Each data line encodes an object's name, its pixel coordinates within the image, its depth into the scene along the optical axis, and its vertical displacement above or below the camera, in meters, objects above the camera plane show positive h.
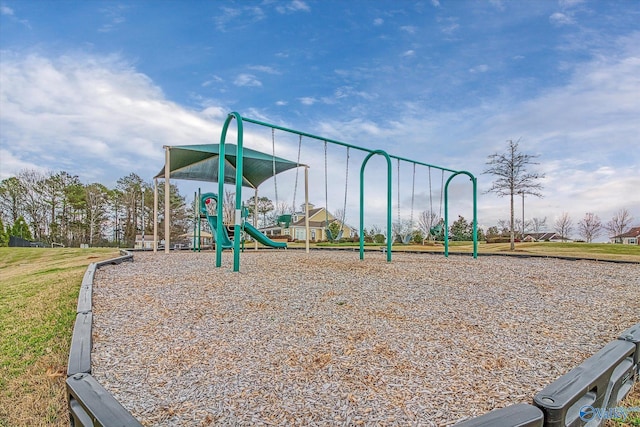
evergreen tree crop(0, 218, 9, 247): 20.81 -0.47
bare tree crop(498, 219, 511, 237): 35.12 +0.56
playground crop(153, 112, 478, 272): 6.42 +1.46
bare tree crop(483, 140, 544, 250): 16.53 +2.73
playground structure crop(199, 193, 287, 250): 8.70 +0.06
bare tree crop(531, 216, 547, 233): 40.53 +0.63
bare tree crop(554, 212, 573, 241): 39.32 +0.38
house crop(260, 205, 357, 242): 34.38 -0.07
